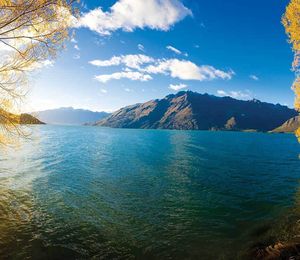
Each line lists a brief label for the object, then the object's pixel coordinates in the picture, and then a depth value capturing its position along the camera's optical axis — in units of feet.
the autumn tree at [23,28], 47.52
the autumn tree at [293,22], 73.31
